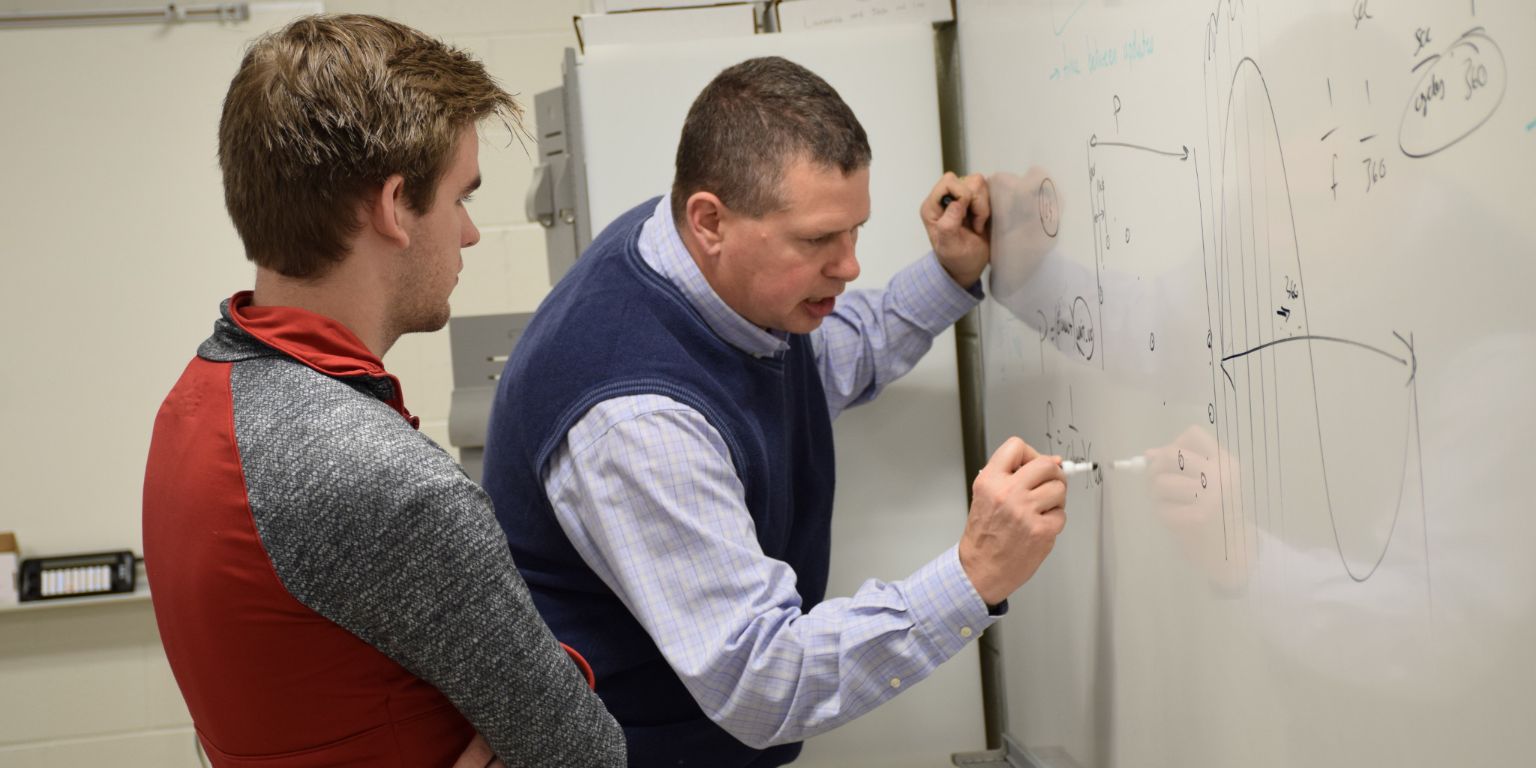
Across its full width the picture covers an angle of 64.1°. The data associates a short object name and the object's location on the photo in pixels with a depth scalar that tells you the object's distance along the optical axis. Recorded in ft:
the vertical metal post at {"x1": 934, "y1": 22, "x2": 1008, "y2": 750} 5.48
